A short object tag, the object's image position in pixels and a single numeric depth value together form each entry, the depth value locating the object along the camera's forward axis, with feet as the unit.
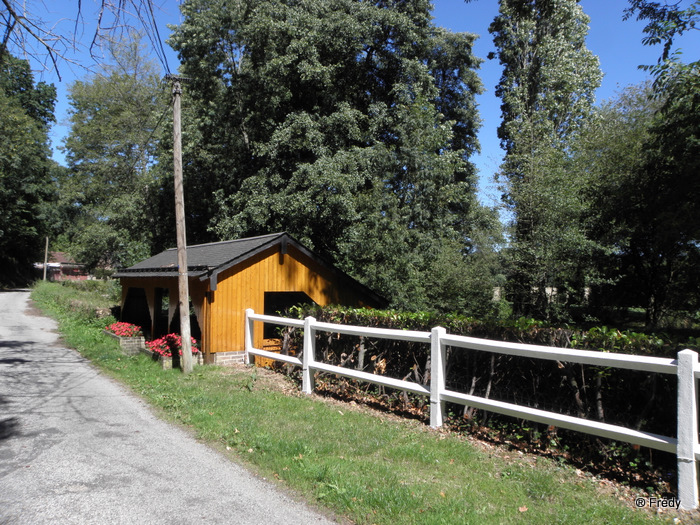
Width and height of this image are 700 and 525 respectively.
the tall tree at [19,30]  20.12
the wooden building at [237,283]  35.40
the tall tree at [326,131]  58.75
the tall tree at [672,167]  32.17
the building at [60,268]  241.35
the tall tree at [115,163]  87.25
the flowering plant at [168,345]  33.91
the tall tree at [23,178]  116.06
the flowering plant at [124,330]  42.48
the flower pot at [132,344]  40.23
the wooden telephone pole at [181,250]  31.63
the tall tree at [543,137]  56.34
